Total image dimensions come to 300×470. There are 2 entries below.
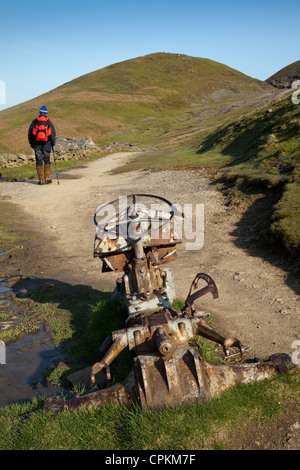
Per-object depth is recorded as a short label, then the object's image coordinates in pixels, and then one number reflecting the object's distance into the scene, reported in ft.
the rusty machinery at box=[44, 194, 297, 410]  10.87
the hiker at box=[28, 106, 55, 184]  54.29
